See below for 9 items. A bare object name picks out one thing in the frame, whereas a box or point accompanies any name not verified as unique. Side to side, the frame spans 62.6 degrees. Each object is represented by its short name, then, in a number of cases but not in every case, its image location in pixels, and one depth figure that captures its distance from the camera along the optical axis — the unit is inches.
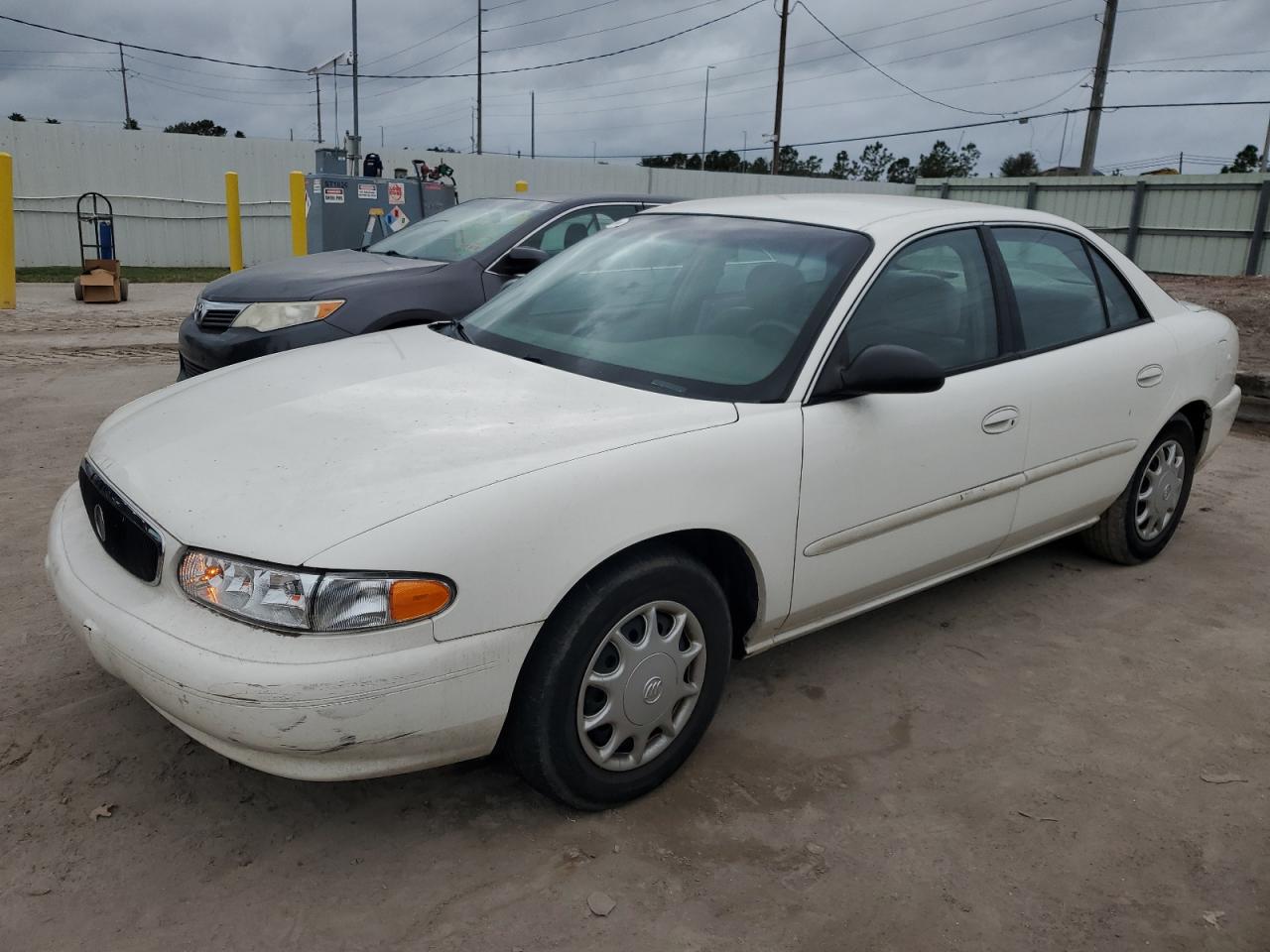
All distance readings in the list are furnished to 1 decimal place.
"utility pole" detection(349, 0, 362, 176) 711.7
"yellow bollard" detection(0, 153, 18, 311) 456.7
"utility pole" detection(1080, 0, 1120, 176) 1011.9
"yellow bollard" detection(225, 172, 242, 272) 593.3
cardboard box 502.9
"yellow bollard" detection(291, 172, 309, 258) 587.8
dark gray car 230.2
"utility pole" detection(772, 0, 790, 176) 1278.3
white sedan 87.8
